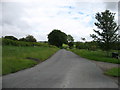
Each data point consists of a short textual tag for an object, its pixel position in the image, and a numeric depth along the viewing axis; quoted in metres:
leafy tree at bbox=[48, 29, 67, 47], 82.17
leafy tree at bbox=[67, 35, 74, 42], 99.30
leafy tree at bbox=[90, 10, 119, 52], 17.16
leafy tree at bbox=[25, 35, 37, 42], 61.25
